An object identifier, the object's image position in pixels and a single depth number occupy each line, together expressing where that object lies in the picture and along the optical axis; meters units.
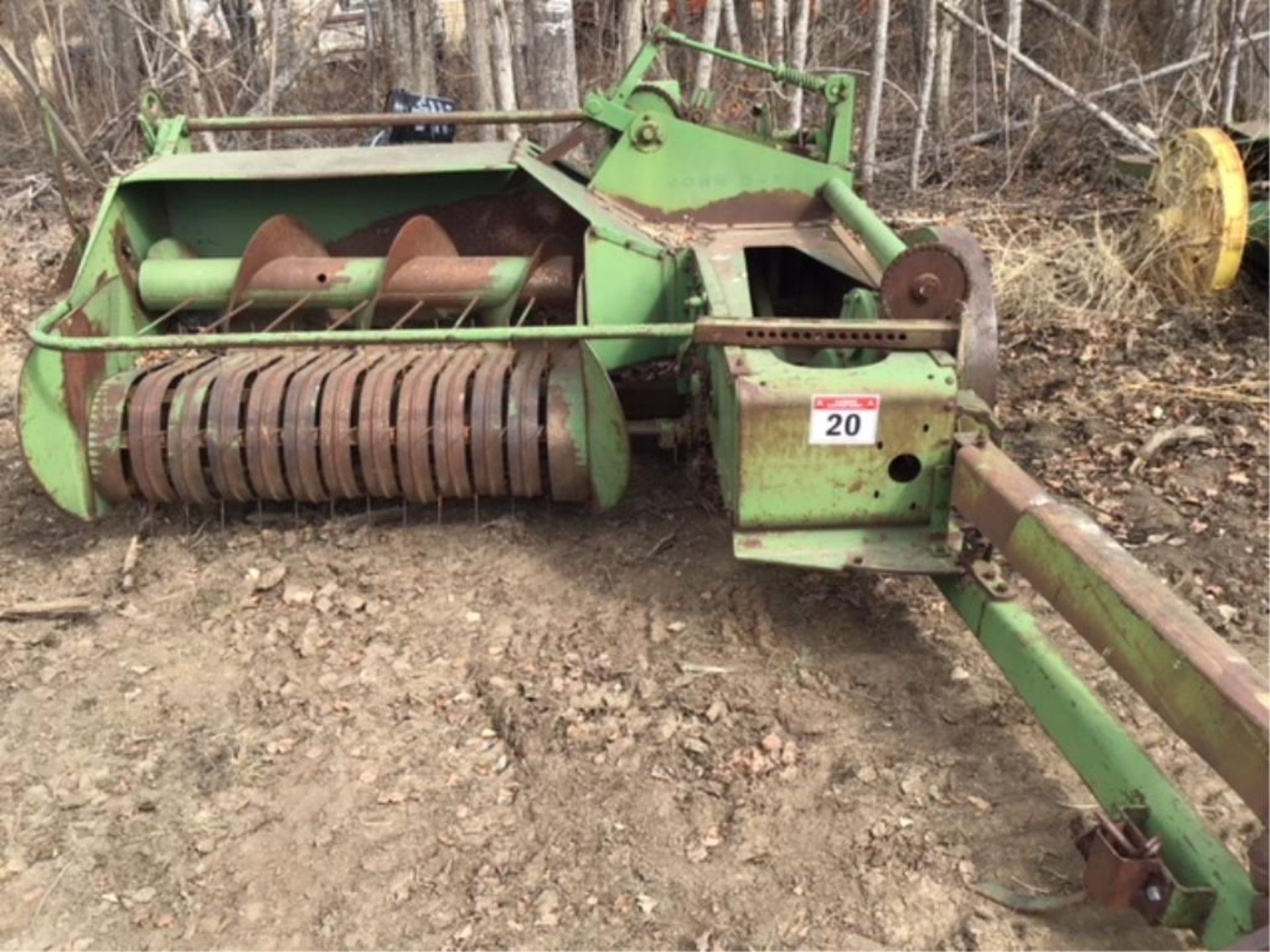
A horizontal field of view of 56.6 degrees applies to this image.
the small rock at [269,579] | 3.41
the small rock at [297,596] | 3.34
